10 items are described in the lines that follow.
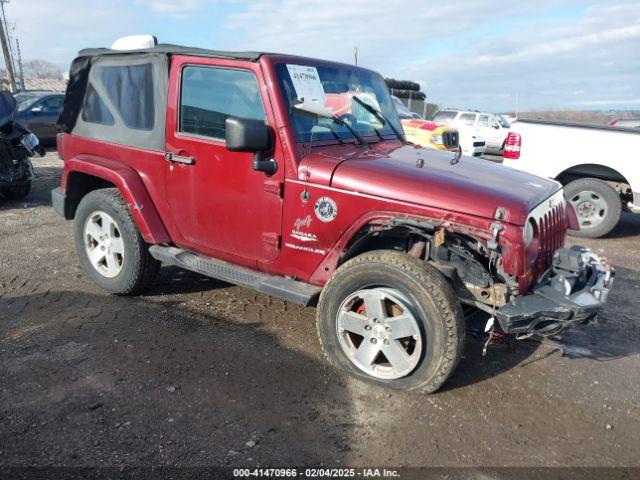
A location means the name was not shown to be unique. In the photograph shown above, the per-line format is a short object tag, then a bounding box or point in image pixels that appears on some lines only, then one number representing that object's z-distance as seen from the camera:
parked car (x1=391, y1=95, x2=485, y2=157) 10.20
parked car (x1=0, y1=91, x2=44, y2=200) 7.82
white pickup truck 6.93
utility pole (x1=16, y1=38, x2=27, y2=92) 36.84
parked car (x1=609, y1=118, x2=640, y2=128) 13.35
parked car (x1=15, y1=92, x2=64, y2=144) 14.14
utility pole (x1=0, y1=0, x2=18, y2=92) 25.80
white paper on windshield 3.52
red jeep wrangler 2.98
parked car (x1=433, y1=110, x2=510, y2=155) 20.39
